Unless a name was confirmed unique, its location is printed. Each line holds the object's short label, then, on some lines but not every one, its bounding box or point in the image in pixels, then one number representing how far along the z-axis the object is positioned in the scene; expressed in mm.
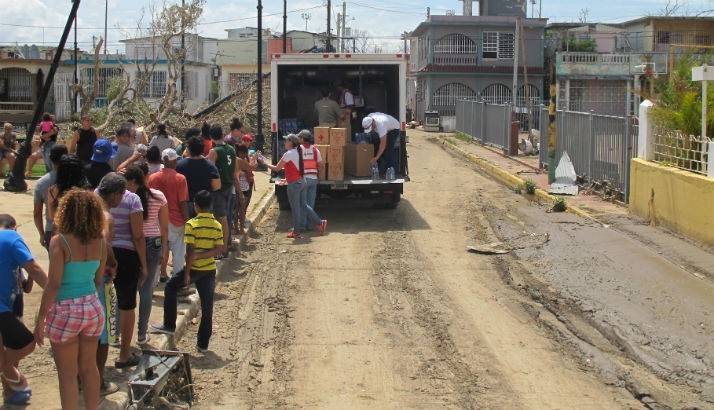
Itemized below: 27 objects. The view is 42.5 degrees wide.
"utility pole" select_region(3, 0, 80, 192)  13961
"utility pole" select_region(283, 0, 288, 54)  34888
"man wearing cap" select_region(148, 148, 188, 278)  9258
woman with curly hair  5578
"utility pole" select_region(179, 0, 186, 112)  29859
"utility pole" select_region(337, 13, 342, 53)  75525
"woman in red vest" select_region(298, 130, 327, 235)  14852
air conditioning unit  47812
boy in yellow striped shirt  8062
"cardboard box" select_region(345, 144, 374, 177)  16516
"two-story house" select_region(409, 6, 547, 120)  52375
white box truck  16391
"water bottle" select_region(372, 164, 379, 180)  16453
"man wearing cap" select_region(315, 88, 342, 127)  17250
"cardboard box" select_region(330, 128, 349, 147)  16141
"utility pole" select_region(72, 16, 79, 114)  33556
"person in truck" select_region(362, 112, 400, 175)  16453
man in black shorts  5820
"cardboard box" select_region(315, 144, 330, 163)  16094
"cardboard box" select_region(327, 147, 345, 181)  16109
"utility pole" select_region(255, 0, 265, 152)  23869
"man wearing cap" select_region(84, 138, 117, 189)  9383
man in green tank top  11469
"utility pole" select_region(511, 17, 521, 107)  32906
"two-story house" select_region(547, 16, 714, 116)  42469
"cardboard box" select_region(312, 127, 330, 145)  16344
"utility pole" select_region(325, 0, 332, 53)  54728
